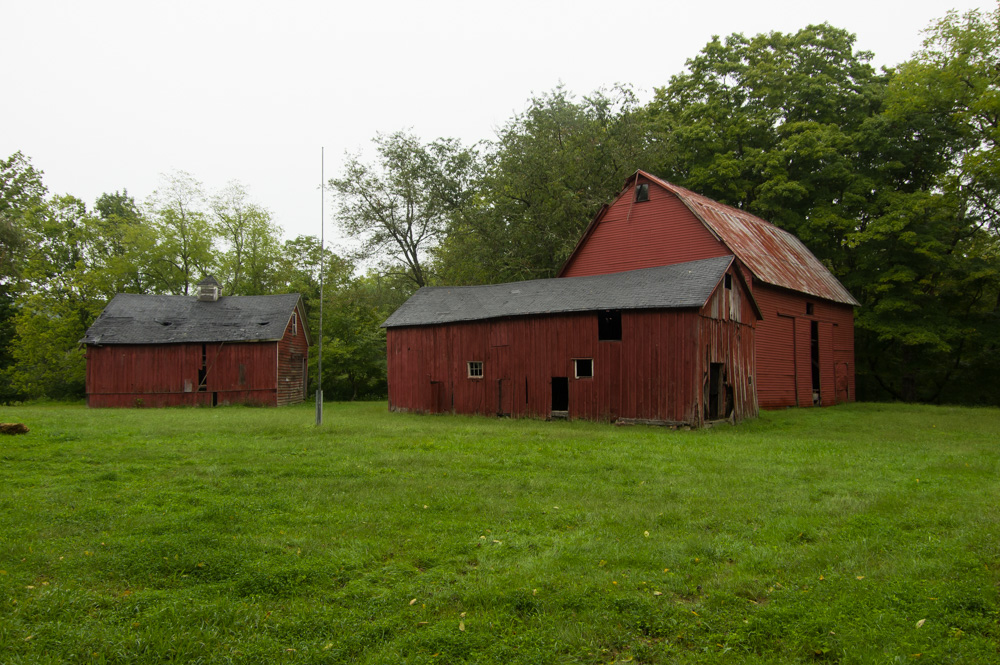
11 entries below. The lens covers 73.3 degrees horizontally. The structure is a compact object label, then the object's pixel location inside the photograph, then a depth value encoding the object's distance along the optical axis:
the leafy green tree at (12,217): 38.88
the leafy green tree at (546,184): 33.56
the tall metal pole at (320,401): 18.44
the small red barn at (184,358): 34.25
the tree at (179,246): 46.38
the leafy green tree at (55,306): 40.88
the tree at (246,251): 48.31
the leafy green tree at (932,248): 31.31
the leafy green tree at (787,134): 35.19
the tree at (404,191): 41.97
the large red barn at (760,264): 26.69
